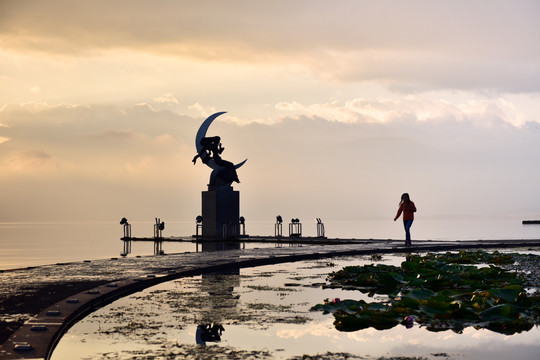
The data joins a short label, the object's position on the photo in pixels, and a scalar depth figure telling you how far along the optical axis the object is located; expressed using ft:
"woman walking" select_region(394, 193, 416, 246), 85.66
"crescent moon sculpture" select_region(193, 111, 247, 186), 147.64
